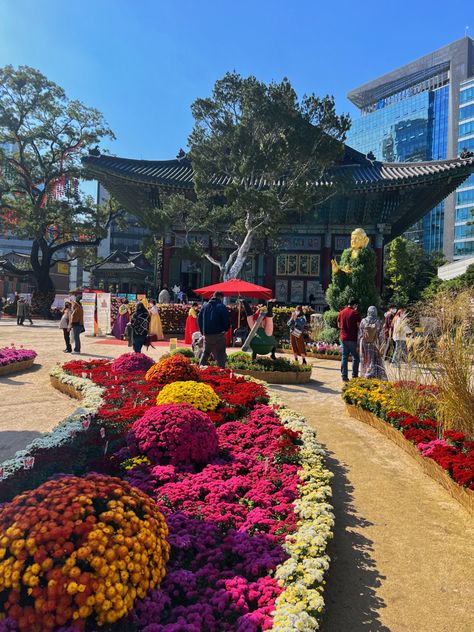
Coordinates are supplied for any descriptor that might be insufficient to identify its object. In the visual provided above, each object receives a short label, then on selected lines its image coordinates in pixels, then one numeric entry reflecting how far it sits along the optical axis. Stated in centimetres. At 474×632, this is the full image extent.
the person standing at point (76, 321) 1164
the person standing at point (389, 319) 1288
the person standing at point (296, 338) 1138
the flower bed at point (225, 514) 206
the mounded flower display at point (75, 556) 182
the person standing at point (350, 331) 871
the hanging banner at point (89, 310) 1798
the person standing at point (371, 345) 846
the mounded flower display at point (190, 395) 523
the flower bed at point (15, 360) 907
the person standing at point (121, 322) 1627
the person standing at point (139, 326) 984
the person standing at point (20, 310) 2264
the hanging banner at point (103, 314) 1769
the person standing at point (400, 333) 644
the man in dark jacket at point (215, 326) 791
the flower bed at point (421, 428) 379
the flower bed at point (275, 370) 902
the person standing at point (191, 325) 1527
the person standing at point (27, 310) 2362
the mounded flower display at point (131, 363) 811
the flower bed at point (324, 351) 1372
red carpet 1552
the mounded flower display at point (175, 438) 391
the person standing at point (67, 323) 1170
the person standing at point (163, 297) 2178
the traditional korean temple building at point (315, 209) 2238
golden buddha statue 1403
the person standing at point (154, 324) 1527
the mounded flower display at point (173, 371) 673
